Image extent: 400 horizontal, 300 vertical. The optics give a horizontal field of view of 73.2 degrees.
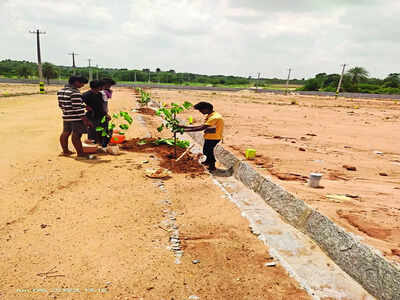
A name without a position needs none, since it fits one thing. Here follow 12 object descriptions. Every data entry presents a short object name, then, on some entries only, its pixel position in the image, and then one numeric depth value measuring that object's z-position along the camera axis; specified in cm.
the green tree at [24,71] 6625
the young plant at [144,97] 1526
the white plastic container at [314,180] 430
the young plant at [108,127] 596
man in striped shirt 530
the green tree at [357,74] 6831
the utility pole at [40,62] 2714
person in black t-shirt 602
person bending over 532
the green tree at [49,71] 5651
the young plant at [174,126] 577
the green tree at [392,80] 6550
